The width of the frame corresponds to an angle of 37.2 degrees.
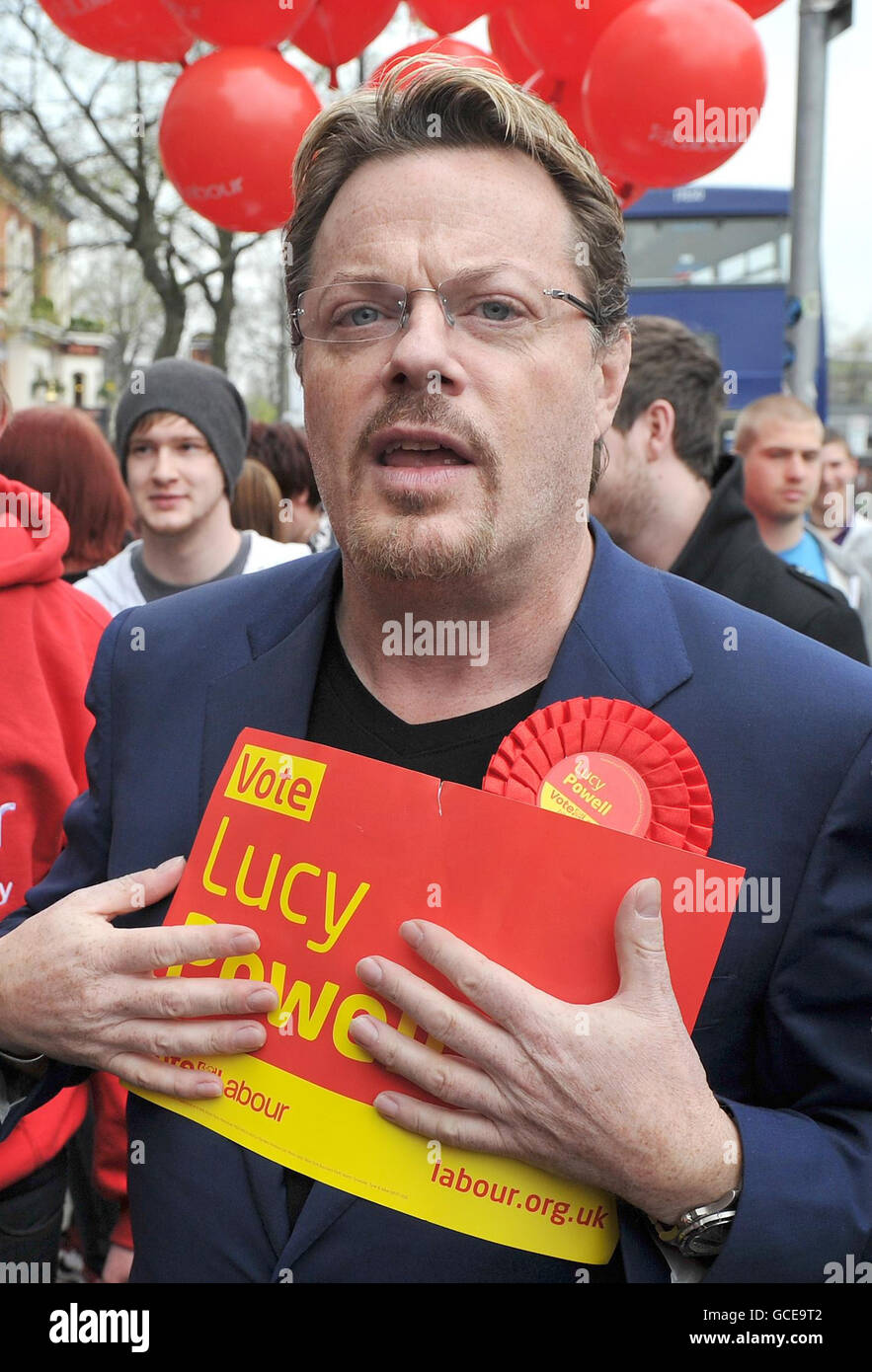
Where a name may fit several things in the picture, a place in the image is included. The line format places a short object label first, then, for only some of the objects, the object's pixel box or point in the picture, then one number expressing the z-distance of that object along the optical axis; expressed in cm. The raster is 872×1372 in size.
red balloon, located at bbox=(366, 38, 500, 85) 183
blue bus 1243
